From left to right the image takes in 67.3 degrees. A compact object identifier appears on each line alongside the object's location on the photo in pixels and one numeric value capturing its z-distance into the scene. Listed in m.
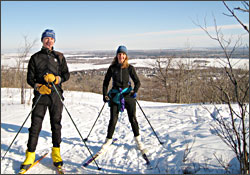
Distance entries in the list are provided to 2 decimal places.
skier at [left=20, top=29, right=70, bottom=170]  3.49
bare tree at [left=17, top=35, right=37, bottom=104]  9.41
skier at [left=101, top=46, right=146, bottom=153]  4.19
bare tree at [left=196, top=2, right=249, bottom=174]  2.43
